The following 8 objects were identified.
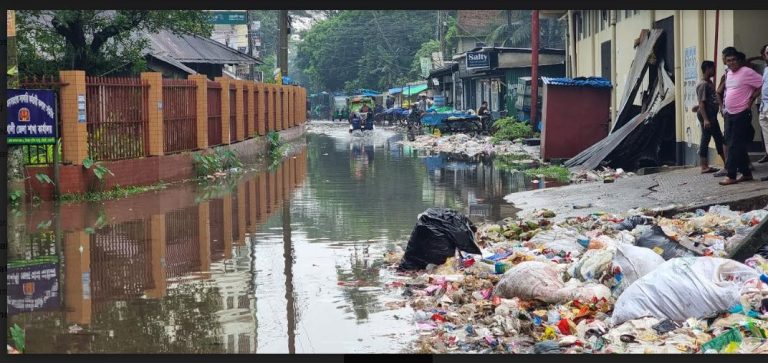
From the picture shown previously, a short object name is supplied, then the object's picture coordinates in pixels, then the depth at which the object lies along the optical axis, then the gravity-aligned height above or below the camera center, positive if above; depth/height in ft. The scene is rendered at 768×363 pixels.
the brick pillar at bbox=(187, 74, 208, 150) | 68.95 +1.60
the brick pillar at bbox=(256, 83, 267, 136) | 100.22 +2.06
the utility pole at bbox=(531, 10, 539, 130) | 100.37 +5.89
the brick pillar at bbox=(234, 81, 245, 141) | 85.66 +1.77
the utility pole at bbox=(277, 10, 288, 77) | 126.80 +10.92
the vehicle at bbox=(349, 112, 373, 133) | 149.48 +1.46
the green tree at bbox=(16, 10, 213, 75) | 64.85 +6.09
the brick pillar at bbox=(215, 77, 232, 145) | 77.77 +1.49
